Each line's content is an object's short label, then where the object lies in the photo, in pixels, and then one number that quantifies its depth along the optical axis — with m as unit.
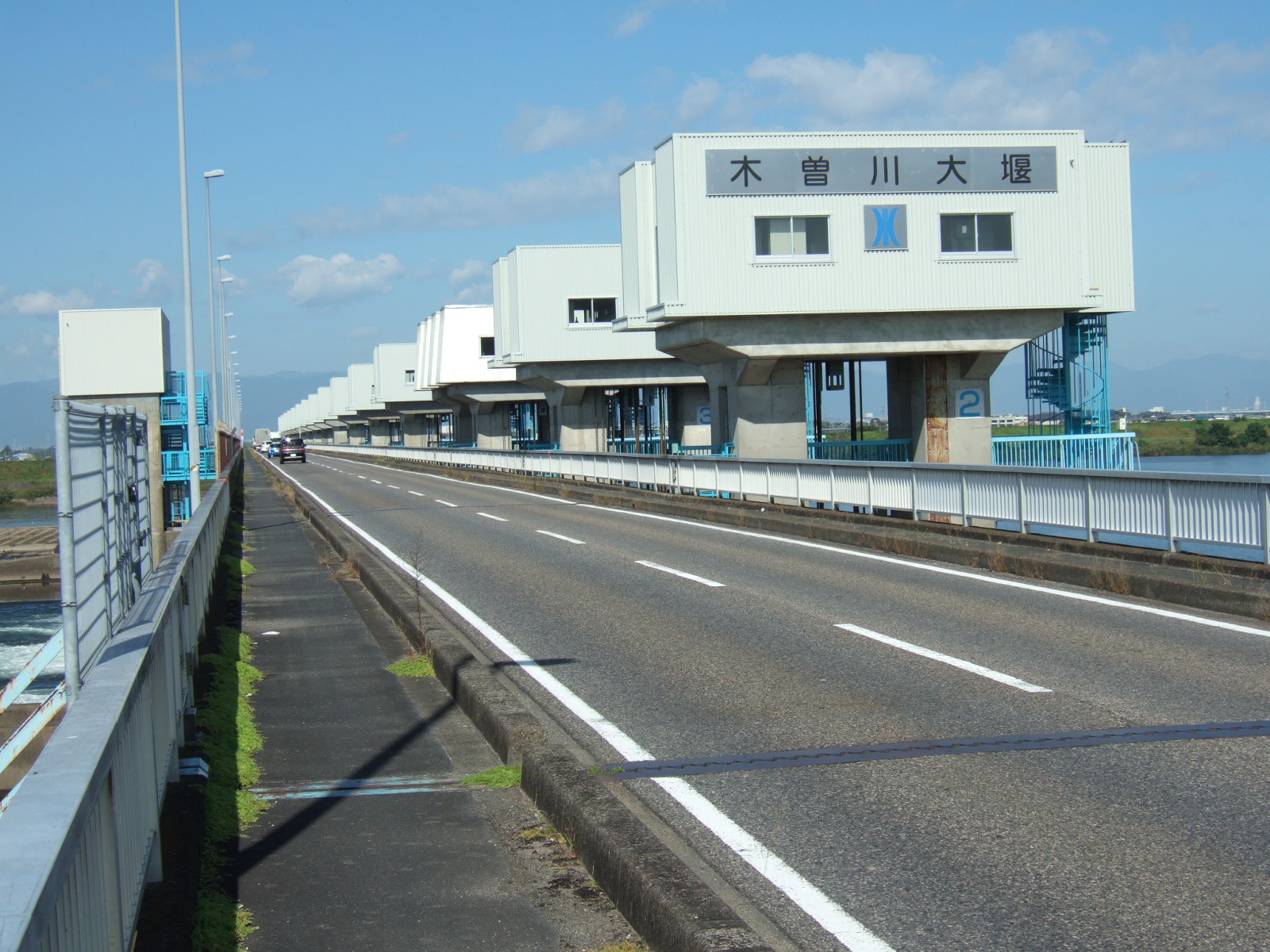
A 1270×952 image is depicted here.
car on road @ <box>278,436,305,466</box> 91.19
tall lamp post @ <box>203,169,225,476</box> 37.03
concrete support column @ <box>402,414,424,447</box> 116.50
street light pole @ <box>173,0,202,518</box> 27.50
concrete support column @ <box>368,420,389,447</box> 153.88
